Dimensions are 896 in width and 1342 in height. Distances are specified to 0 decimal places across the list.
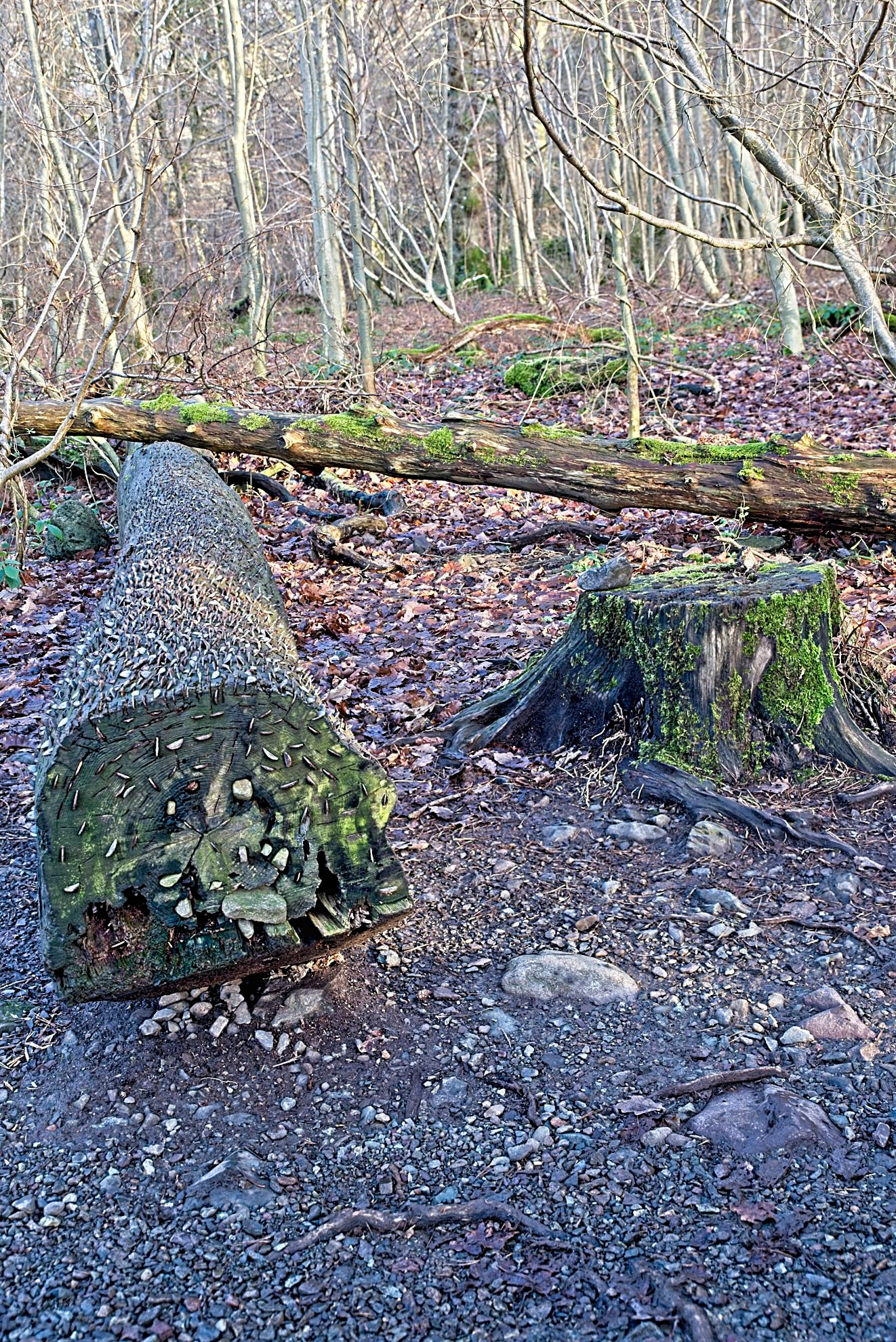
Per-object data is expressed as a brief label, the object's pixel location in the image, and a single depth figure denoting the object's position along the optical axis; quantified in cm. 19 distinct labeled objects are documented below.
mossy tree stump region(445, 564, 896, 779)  409
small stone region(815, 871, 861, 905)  344
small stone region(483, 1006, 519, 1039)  290
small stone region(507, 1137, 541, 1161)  244
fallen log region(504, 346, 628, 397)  1288
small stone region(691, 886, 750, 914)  342
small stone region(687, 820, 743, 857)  374
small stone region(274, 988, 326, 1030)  296
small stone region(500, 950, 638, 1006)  304
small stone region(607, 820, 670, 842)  387
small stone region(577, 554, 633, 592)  441
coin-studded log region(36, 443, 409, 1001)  267
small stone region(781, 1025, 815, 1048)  275
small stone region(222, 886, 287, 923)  272
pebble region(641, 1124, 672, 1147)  244
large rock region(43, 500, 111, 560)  877
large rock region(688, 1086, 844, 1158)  238
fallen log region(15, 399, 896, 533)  658
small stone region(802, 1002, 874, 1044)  275
